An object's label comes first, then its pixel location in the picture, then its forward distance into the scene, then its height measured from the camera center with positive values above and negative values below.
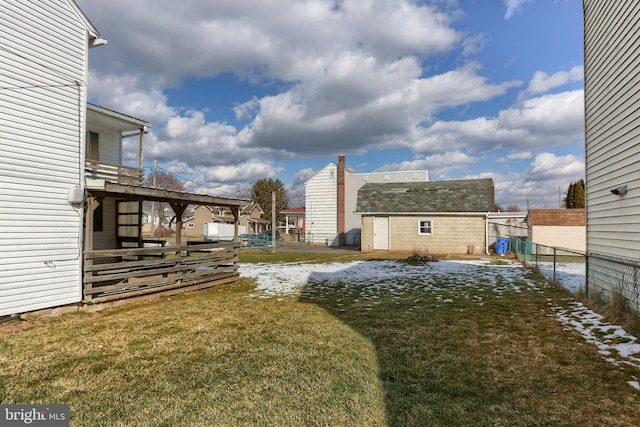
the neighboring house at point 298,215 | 41.09 +0.25
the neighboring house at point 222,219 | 50.50 -0.33
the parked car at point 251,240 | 30.57 -2.11
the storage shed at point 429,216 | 21.14 +0.09
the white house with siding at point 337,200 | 29.22 +1.52
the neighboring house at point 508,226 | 26.16 -0.63
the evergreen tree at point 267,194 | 58.53 +3.96
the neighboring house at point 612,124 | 6.26 +1.98
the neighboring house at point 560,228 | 22.58 -0.67
